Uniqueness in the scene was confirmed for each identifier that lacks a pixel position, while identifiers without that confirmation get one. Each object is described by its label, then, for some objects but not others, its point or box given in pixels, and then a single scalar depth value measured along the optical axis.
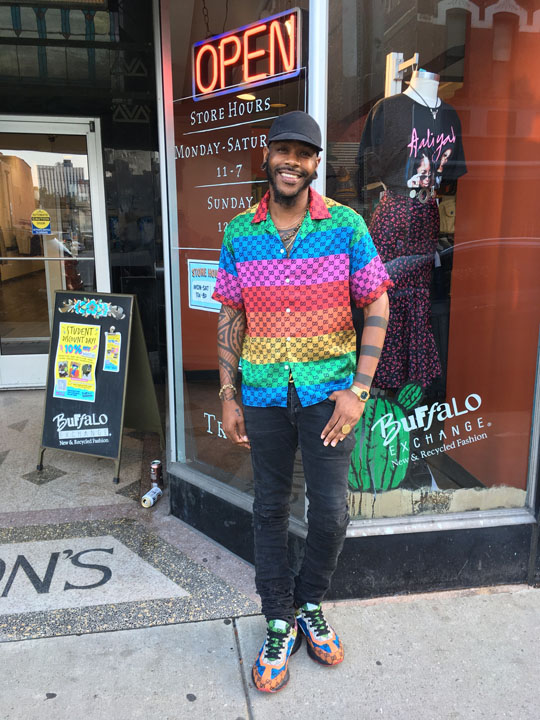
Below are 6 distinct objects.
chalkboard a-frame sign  3.82
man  1.96
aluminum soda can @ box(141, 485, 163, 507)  3.51
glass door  5.30
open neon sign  2.42
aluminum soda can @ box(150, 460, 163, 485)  3.69
